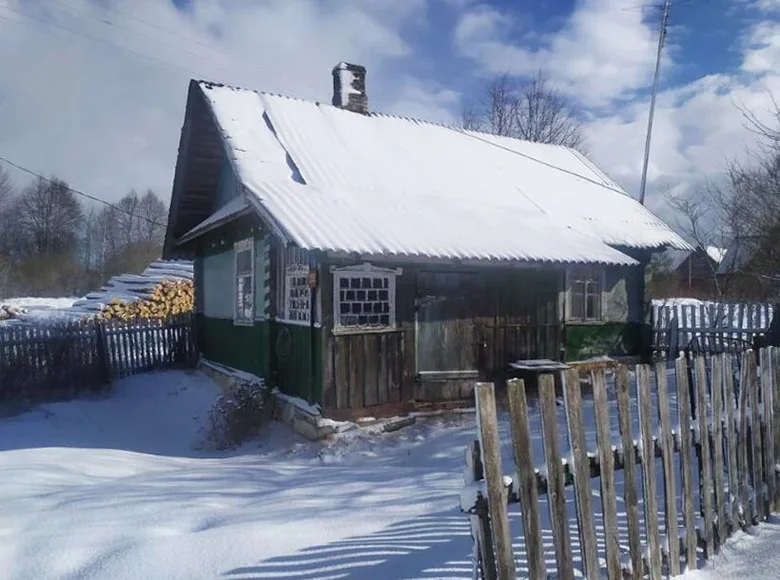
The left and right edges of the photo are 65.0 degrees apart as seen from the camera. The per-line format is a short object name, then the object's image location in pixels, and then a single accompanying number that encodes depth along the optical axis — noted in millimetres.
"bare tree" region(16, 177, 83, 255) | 54812
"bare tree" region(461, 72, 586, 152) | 35875
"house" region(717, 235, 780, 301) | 11969
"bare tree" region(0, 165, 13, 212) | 53312
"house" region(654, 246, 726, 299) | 39031
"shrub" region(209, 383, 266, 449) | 9367
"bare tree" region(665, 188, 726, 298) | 15799
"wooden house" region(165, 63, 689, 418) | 8930
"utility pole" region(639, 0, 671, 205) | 24975
